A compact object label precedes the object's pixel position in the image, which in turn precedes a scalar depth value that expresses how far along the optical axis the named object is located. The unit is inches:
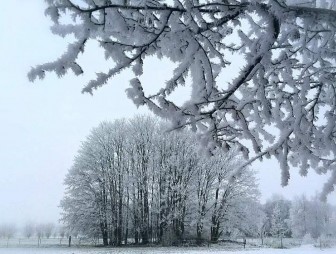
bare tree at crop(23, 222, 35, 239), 3745.1
